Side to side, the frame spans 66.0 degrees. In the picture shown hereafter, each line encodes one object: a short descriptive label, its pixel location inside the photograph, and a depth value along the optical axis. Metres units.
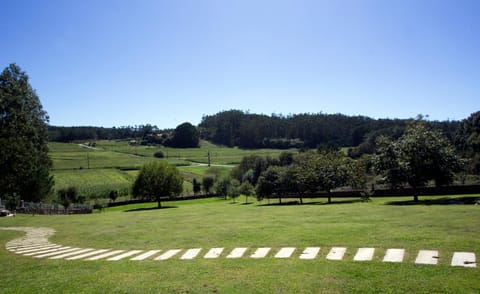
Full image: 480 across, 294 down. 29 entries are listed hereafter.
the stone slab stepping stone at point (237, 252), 13.31
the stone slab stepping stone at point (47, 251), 16.99
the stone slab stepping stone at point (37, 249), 17.55
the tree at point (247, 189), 74.76
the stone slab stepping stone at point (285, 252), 12.71
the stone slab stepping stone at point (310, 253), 12.33
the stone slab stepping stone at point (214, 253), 13.64
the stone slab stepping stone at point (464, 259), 10.38
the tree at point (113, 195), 84.85
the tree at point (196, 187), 99.06
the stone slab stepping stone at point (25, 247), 18.67
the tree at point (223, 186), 90.31
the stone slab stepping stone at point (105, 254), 15.04
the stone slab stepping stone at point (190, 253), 13.78
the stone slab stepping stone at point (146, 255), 14.27
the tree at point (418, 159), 38.12
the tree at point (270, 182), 63.00
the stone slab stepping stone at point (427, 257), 10.84
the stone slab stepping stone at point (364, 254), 11.57
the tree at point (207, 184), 102.83
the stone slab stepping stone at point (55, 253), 16.23
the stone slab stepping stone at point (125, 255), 14.52
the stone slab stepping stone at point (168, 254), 14.02
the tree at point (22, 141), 44.19
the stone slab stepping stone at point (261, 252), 13.02
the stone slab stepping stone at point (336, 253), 11.93
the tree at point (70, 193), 82.72
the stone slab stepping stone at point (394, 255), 11.27
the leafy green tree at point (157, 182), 69.69
